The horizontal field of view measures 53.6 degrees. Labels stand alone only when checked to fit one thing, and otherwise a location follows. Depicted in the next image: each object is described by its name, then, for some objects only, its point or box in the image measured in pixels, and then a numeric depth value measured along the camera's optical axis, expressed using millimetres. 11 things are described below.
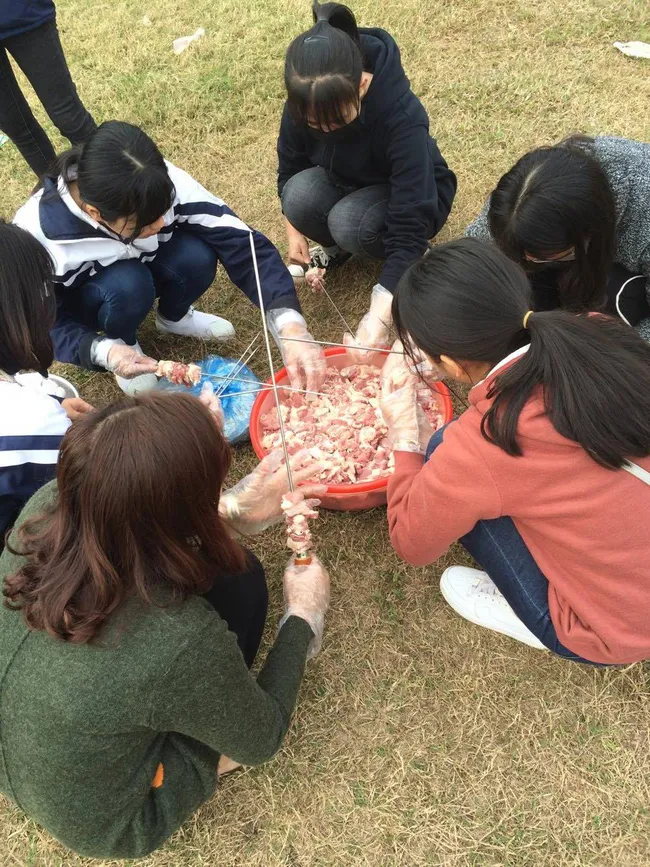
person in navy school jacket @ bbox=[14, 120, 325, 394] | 1960
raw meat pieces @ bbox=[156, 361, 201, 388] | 2213
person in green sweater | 1140
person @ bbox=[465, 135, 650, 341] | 1842
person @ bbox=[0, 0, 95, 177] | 2521
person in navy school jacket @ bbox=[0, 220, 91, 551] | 1607
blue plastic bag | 2453
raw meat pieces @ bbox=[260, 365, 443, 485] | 2162
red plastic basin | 1998
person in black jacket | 2014
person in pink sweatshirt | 1300
